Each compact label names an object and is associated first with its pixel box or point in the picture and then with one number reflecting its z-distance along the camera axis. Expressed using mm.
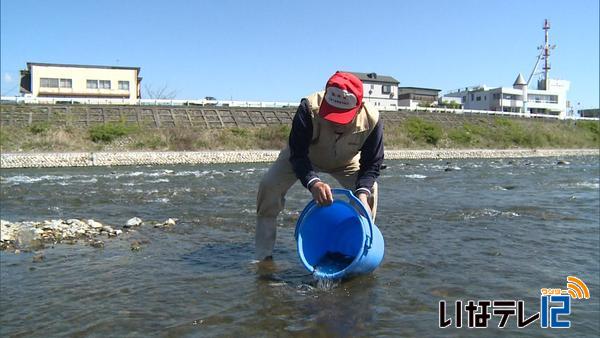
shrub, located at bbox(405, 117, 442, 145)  43125
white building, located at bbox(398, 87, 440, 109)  73375
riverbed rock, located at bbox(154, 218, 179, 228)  6704
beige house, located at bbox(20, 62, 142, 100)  47031
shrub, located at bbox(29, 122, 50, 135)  30967
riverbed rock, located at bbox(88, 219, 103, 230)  6527
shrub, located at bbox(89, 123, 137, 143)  32156
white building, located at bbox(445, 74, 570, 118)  71188
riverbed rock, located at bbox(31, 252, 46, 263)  4703
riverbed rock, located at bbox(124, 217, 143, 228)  6706
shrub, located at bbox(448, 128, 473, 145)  44375
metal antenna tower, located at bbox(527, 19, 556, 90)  76494
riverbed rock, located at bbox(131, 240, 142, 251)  5174
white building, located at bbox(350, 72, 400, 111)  65188
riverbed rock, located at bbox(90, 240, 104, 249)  5357
